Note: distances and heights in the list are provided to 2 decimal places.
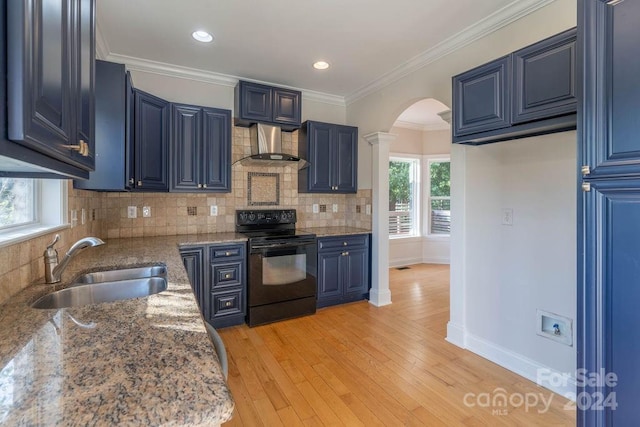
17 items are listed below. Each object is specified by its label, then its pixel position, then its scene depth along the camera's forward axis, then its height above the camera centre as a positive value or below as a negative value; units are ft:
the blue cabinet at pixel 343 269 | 11.78 -2.18
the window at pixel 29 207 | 5.01 +0.13
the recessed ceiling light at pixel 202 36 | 8.61 +5.05
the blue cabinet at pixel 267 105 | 11.23 +4.08
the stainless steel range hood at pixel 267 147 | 11.33 +2.54
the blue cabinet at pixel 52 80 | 2.04 +1.12
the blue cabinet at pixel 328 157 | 12.50 +2.37
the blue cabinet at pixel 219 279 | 9.50 -2.09
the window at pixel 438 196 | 19.60 +1.14
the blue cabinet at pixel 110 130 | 6.69 +1.87
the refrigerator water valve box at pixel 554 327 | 6.66 -2.53
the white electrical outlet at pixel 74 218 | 7.09 -0.10
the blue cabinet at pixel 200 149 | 10.15 +2.20
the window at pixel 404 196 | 19.48 +1.12
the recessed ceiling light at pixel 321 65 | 10.58 +5.16
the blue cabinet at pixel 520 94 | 5.61 +2.44
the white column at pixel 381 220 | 12.34 -0.25
